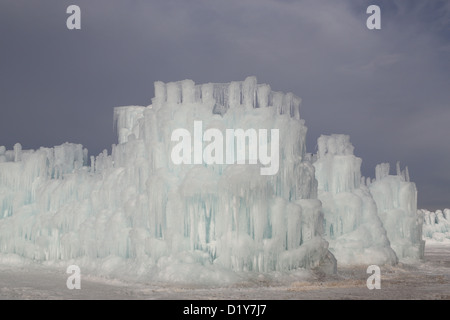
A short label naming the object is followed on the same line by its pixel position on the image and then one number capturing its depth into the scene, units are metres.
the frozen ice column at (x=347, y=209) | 38.59
